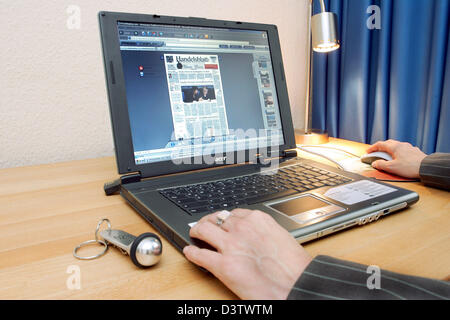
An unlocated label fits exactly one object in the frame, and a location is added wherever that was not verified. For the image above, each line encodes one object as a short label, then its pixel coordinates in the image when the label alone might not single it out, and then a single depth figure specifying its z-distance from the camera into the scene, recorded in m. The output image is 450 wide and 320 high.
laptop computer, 0.56
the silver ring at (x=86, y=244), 0.46
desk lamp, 1.05
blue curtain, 1.02
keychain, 0.42
